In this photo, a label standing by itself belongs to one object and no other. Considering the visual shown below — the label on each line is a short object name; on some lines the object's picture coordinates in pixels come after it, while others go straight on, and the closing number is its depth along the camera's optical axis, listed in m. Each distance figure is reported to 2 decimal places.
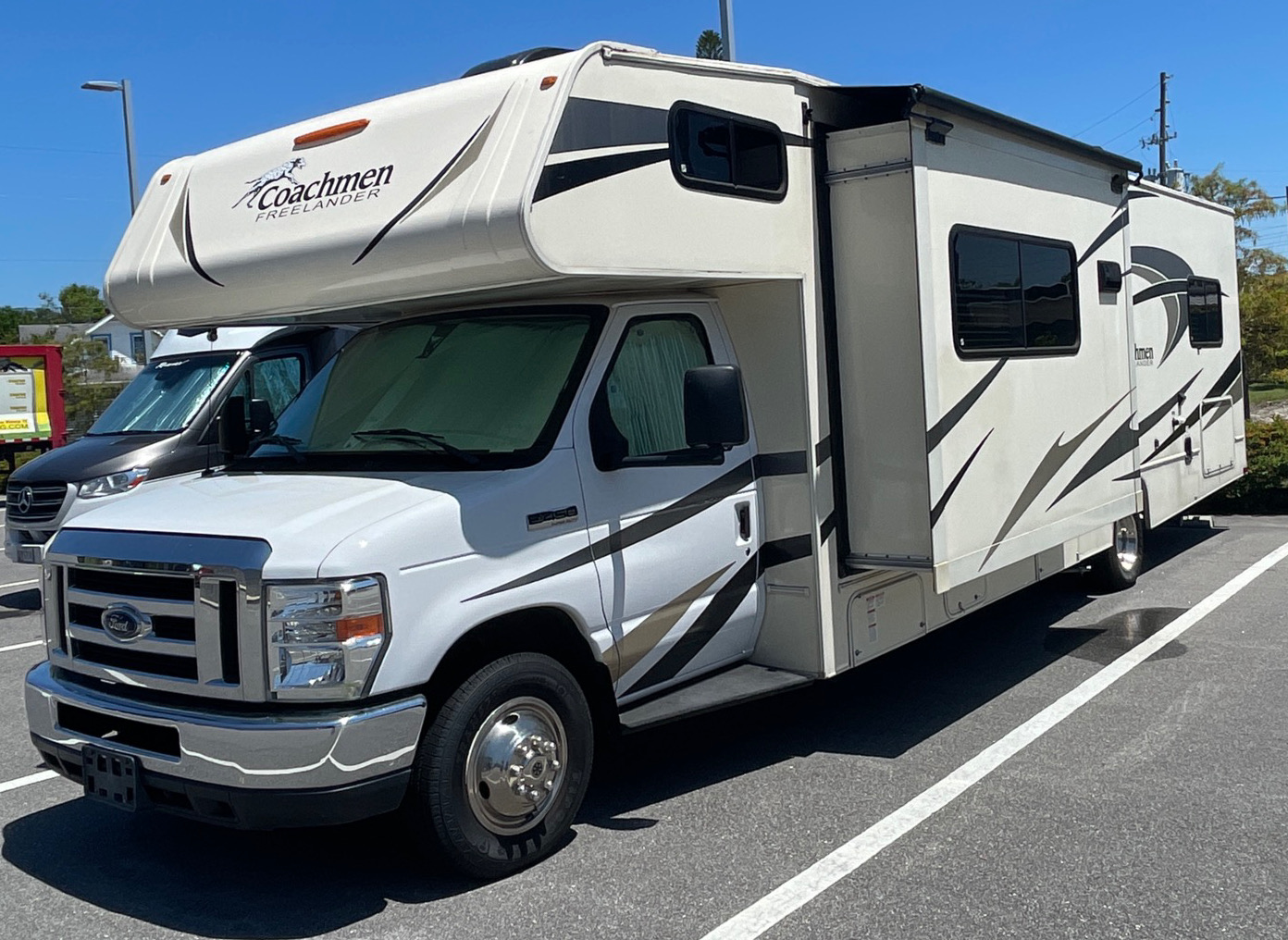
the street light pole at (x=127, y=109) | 21.30
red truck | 20.94
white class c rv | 4.21
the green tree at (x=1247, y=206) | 36.72
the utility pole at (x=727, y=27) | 11.02
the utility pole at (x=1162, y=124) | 50.84
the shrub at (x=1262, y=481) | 13.01
